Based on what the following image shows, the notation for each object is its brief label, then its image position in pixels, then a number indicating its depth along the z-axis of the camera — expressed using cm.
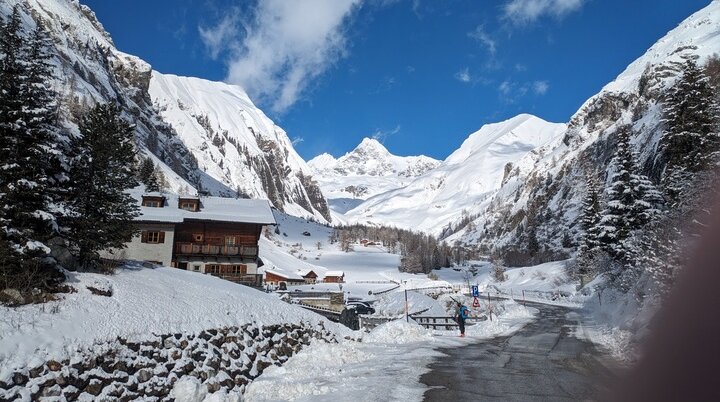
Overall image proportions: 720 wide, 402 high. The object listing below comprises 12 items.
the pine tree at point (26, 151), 1180
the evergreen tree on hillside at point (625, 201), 3531
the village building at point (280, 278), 9288
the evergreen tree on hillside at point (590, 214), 5397
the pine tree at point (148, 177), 5464
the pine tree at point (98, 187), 1570
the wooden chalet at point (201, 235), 4041
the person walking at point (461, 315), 2533
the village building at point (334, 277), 11146
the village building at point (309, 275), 10584
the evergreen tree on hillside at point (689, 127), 2747
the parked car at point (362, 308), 4767
